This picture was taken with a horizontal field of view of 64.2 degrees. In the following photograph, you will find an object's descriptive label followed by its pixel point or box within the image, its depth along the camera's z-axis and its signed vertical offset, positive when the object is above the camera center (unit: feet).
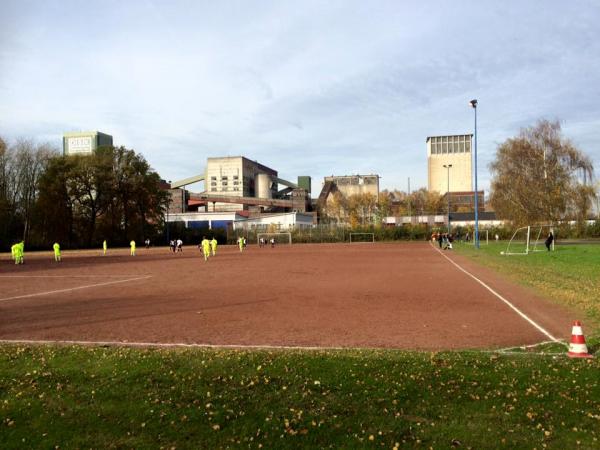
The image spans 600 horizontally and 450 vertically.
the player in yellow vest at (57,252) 119.34 -5.62
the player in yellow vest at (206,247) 117.86 -5.00
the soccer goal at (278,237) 240.73 -5.92
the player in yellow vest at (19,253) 111.43 -5.25
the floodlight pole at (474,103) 142.00 +35.15
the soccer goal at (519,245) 121.10 -8.07
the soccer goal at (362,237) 243.81 -6.73
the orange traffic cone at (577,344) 22.12 -5.87
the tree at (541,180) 144.05 +12.47
